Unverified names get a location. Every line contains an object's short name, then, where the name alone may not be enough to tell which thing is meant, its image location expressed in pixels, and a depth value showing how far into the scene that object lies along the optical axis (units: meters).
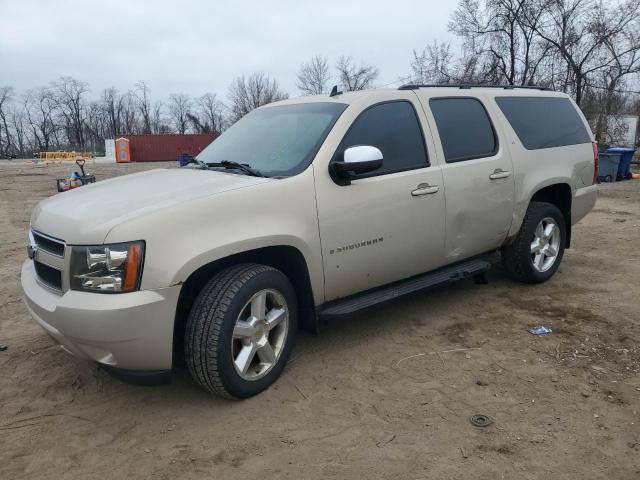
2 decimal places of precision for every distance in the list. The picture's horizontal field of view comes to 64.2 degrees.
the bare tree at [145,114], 92.75
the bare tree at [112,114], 92.75
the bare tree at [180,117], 90.19
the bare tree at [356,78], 45.80
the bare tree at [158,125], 92.06
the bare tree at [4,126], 88.69
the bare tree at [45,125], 91.00
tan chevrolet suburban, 2.67
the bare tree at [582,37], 23.56
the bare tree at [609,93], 23.98
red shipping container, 48.28
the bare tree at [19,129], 91.00
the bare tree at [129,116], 93.88
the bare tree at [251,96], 58.38
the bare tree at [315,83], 50.35
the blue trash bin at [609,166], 15.71
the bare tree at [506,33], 25.33
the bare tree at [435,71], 27.57
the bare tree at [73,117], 90.62
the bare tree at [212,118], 87.50
